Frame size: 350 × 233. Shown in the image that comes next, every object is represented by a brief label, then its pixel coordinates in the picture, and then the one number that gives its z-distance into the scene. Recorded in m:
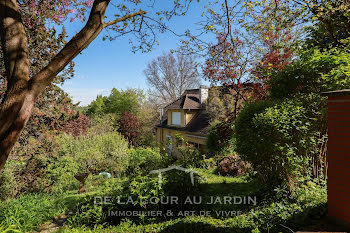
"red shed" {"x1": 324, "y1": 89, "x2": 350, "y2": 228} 3.00
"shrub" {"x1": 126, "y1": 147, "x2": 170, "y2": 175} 9.92
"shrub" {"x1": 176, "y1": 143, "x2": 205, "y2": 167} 10.04
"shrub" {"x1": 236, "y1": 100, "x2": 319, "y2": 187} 4.27
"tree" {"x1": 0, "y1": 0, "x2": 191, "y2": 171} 1.91
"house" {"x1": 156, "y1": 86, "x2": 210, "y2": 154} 15.37
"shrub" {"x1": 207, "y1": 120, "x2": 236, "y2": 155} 9.36
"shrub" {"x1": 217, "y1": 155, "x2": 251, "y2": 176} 8.57
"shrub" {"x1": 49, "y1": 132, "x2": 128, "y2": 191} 8.86
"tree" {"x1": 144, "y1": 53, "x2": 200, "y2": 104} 24.58
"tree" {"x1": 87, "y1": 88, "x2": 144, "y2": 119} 25.28
